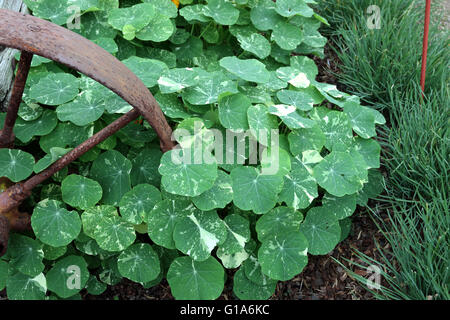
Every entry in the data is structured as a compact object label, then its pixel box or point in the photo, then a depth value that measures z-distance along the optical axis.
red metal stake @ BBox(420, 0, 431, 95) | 1.07
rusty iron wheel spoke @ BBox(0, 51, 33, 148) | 0.90
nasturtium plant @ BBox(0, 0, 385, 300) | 0.95
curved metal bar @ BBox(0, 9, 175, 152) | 0.83
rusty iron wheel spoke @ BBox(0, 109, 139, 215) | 0.94
